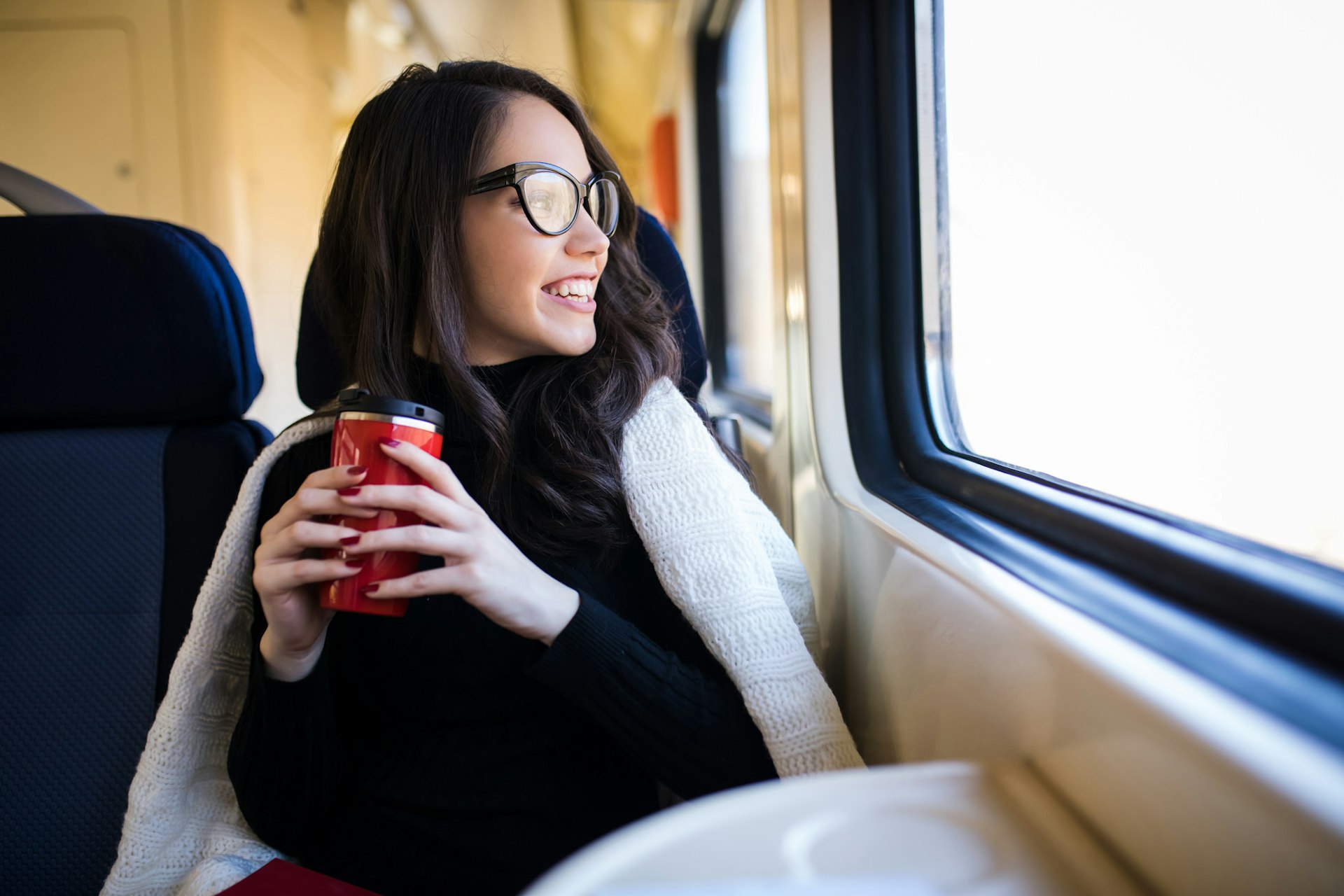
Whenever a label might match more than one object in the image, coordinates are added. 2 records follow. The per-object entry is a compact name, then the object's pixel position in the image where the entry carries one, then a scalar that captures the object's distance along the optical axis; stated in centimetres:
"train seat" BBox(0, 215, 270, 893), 108
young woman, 81
